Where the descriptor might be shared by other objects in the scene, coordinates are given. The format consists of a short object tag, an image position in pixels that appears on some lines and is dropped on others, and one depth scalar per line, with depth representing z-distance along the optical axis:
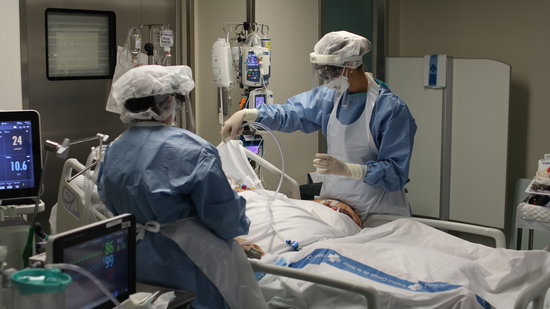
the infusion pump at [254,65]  4.38
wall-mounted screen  3.83
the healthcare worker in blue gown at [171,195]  2.29
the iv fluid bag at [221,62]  4.31
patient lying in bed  2.39
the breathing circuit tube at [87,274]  1.65
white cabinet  5.17
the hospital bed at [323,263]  2.34
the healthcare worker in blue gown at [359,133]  3.33
